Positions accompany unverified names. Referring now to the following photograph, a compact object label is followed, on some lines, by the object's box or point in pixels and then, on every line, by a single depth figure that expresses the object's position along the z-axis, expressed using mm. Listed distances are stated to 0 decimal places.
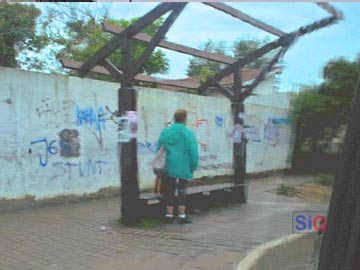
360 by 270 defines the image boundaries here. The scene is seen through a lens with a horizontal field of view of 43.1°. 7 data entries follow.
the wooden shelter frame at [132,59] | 5159
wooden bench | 6551
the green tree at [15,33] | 8508
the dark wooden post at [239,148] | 8344
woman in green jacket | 6465
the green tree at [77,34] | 17953
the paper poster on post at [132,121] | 6336
